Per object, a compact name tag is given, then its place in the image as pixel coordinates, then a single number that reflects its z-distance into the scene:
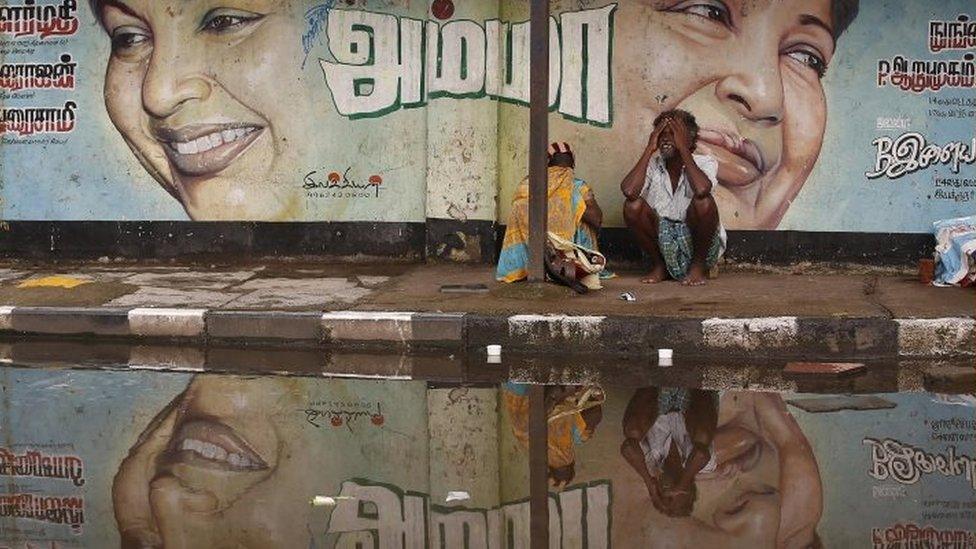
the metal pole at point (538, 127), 10.66
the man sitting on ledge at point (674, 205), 11.33
